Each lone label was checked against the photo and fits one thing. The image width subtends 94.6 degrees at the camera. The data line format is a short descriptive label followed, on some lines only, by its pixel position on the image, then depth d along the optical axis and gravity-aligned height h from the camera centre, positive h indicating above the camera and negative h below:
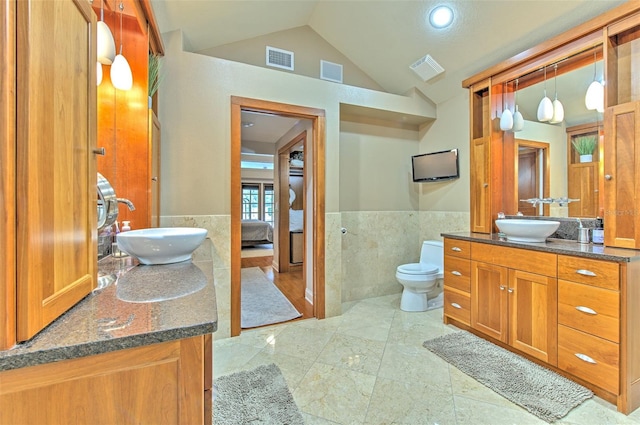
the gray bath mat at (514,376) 1.67 -1.07
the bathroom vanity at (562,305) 1.63 -0.62
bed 7.76 -0.53
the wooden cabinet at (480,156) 2.89 +0.56
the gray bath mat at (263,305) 2.97 -1.06
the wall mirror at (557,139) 2.27 +0.64
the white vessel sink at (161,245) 1.29 -0.15
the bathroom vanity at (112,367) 0.59 -0.34
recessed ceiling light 2.49 +1.69
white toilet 3.03 -0.70
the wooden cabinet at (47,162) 0.58 +0.12
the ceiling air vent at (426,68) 3.00 +1.51
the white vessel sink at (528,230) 2.18 -0.14
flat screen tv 3.33 +0.55
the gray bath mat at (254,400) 1.57 -1.09
